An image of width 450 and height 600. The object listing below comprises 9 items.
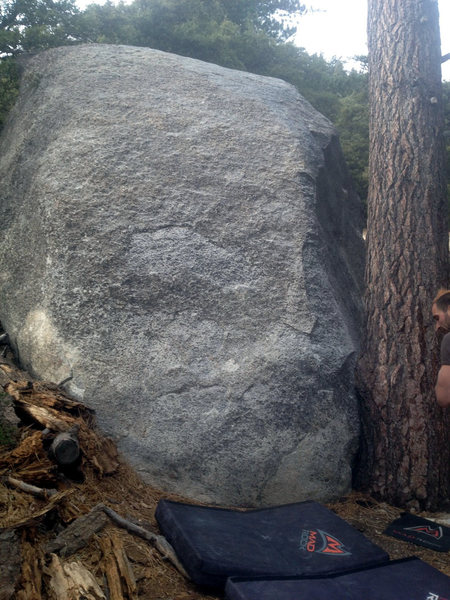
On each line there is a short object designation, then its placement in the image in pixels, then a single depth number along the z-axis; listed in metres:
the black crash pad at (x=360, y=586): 2.49
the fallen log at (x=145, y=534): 2.92
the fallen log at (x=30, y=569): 2.38
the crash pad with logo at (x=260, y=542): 2.74
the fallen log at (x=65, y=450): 3.15
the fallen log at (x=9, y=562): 2.33
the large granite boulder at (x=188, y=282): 3.73
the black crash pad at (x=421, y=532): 3.49
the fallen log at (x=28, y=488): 2.92
